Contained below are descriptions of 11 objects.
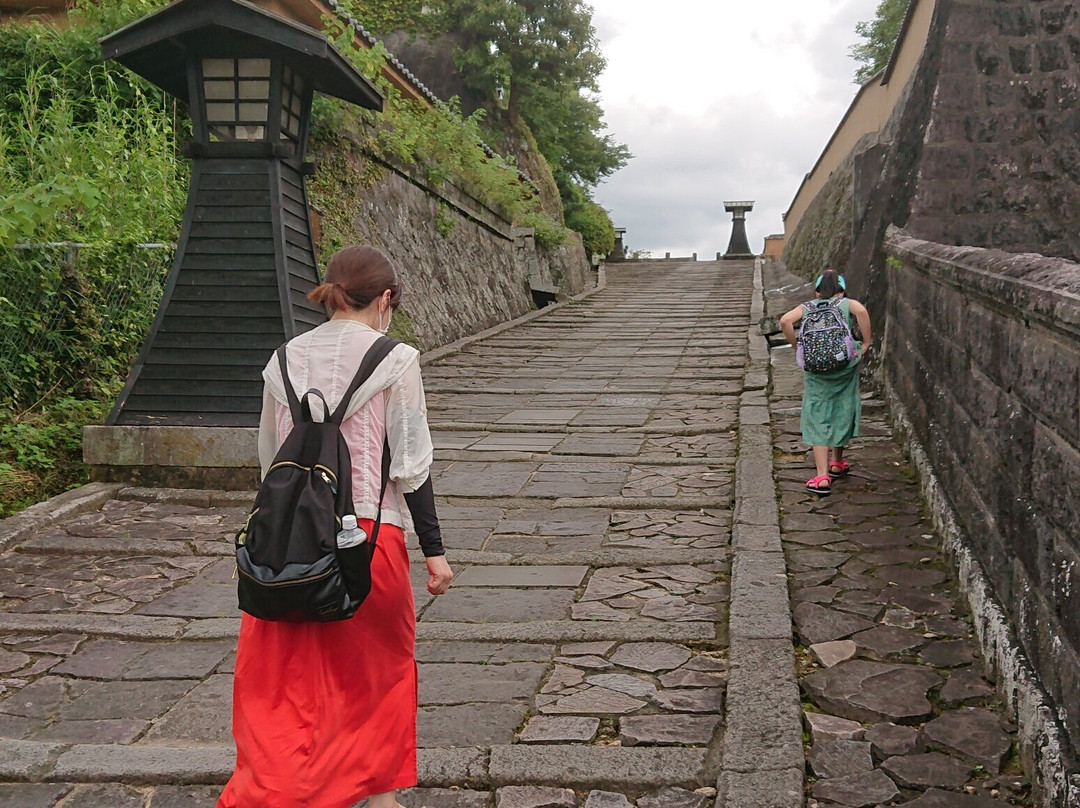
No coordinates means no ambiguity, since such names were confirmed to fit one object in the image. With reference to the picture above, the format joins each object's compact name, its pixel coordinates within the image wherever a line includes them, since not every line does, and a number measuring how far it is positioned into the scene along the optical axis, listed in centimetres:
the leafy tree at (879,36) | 2816
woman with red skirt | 281
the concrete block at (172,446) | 729
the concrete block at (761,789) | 306
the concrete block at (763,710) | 332
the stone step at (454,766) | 332
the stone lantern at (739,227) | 3994
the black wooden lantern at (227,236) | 742
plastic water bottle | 268
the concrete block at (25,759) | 346
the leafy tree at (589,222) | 3159
